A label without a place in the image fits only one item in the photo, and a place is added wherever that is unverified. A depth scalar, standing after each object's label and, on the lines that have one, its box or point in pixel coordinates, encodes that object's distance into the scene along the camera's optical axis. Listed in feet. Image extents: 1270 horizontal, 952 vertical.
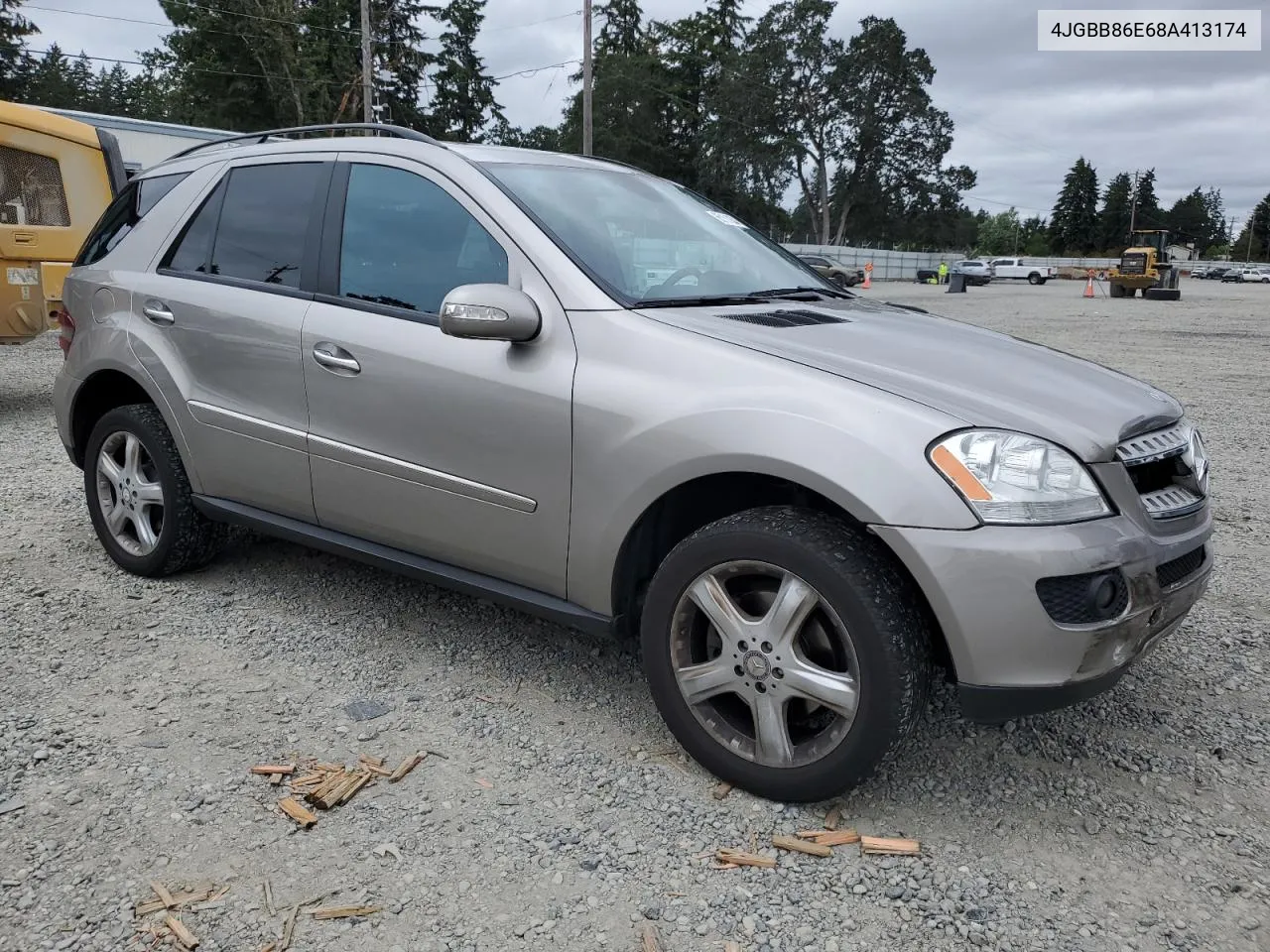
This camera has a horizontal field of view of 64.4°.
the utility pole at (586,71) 98.73
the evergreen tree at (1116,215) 371.64
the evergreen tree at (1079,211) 372.99
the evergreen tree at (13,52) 149.07
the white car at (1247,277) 217.97
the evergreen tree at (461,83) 197.98
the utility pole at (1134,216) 359.66
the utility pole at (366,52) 94.71
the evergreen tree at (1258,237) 365.49
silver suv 7.69
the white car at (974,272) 166.42
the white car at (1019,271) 182.50
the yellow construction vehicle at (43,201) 25.95
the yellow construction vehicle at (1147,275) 111.96
